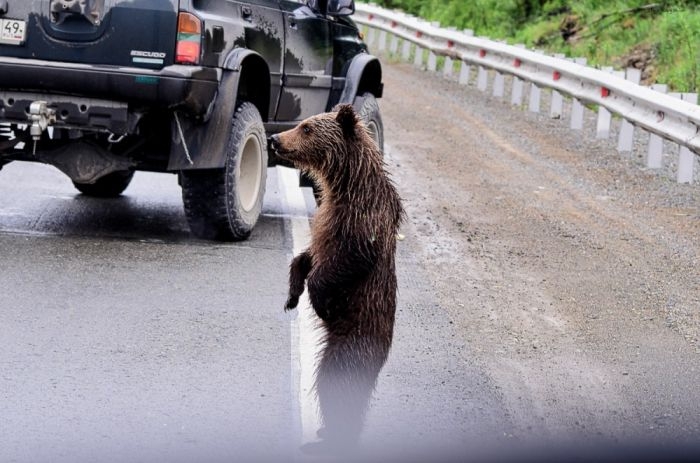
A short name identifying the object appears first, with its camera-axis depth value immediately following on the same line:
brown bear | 10.65
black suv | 18.39
